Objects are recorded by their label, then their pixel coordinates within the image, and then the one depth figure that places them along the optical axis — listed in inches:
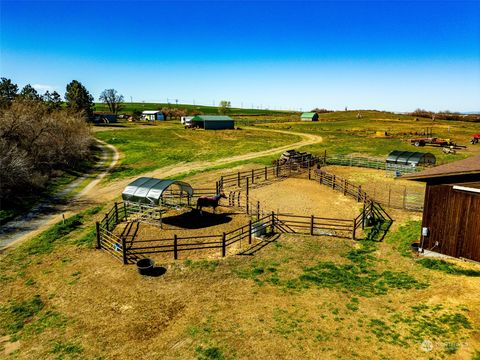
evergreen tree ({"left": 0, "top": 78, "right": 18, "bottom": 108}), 3074.8
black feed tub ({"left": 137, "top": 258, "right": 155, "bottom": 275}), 593.6
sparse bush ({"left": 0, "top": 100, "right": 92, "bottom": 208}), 1110.4
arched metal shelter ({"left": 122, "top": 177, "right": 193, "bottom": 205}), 816.3
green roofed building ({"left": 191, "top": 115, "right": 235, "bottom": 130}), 3469.5
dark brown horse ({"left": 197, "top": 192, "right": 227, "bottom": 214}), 893.8
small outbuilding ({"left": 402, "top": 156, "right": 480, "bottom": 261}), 603.2
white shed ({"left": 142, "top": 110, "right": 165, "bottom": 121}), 4948.3
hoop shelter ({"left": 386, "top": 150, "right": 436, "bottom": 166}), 1454.4
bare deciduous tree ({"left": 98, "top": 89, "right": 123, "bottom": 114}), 5536.4
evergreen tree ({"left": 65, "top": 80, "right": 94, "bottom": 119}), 3607.3
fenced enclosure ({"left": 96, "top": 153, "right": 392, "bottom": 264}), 687.3
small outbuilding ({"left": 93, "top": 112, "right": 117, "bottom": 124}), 4109.3
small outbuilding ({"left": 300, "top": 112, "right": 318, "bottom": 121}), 4926.2
